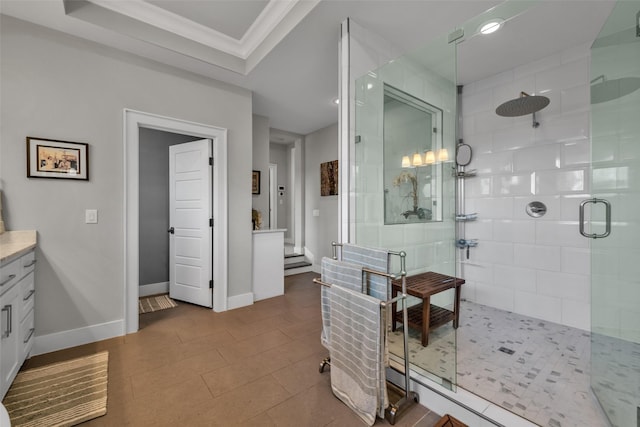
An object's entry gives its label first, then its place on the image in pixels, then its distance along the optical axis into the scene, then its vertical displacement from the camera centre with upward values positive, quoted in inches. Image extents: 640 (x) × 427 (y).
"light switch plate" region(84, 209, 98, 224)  92.7 -1.0
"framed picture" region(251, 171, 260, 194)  167.4 +18.7
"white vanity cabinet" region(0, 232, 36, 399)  59.6 -24.7
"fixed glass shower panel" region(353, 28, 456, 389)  79.3 +15.8
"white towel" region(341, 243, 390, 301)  63.4 -13.0
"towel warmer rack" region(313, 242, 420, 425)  57.7 -40.0
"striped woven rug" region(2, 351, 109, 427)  58.5 -44.7
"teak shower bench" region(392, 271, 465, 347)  78.2 -27.0
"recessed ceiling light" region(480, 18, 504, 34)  72.2 +52.3
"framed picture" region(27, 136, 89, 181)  84.0 +17.9
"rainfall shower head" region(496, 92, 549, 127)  91.3 +38.3
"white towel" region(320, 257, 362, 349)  65.2 -16.8
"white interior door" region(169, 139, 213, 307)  123.9 -4.8
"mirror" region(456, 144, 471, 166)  130.3 +28.2
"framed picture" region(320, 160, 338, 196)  177.0 +23.1
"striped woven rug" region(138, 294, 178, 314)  123.2 -44.5
